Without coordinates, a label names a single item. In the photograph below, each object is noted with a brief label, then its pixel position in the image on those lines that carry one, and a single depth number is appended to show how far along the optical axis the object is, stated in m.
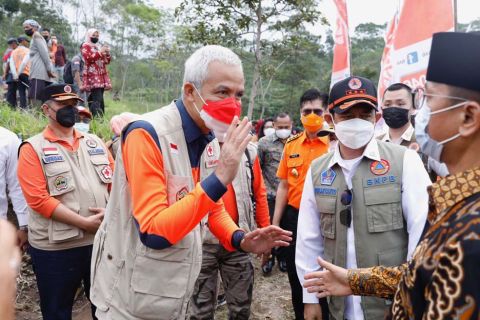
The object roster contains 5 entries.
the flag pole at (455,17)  4.31
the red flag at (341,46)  6.34
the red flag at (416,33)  4.32
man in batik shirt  1.00
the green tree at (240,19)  11.92
